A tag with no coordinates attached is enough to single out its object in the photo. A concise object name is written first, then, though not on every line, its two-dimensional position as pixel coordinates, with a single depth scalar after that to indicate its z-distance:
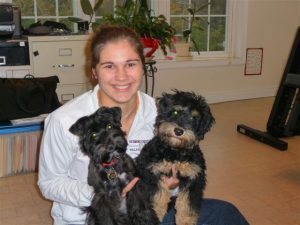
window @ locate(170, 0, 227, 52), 5.71
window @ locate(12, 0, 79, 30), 4.73
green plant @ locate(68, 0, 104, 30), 4.57
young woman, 1.82
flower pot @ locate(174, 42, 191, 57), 5.66
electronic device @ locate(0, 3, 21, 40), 3.82
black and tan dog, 1.93
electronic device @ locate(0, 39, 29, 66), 3.78
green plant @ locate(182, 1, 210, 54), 5.60
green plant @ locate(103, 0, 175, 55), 4.37
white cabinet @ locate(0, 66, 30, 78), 3.78
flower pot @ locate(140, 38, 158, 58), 4.45
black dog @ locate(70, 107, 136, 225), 1.71
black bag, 3.44
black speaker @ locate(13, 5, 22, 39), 3.93
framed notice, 6.21
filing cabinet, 3.90
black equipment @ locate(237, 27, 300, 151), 3.86
